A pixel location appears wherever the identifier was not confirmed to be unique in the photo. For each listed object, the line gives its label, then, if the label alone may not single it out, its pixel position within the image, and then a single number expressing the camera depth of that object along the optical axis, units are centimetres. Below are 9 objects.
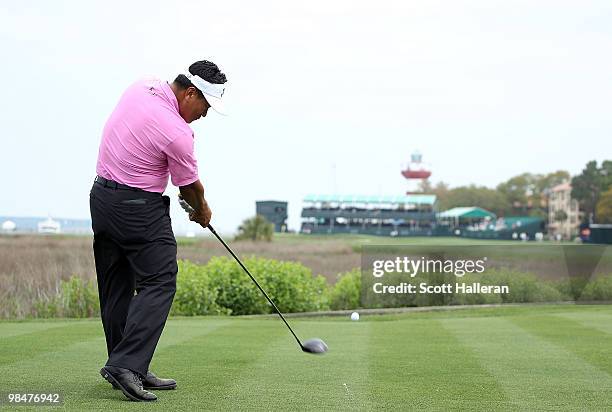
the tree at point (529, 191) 17088
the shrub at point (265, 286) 1714
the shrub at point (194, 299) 1659
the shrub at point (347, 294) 1950
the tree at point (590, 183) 14475
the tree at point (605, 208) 13250
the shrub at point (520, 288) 1889
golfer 606
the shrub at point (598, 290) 1902
